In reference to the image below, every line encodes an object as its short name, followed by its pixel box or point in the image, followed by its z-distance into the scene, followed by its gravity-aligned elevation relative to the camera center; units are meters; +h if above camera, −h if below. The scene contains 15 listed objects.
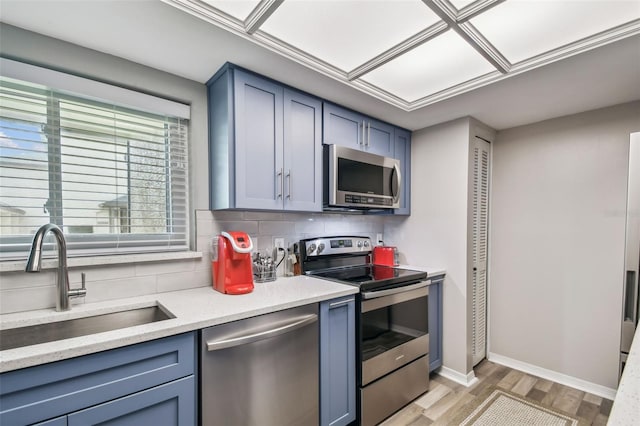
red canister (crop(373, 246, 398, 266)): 2.69 -0.44
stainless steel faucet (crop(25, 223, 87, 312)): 1.20 -0.24
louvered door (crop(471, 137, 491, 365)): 2.55 -0.30
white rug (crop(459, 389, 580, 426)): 1.92 -1.40
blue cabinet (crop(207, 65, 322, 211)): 1.68 +0.39
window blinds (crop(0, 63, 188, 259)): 1.36 +0.18
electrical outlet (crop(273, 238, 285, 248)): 2.19 -0.26
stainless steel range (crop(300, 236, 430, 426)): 1.85 -0.85
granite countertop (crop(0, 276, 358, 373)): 0.95 -0.48
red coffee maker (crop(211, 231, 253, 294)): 1.65 -0.33
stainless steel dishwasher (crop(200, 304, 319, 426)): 1.26 -0.78
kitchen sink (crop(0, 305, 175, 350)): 1.21 -0.55
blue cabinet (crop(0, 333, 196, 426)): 0.92 -0.63
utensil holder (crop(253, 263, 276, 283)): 1.97 -0.45
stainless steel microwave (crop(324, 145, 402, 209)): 2.08 +0.22
